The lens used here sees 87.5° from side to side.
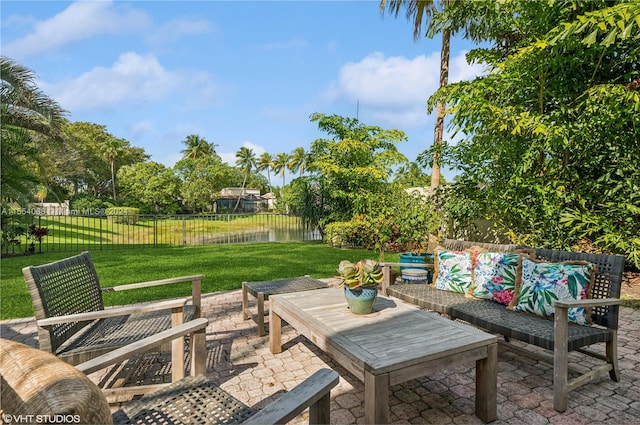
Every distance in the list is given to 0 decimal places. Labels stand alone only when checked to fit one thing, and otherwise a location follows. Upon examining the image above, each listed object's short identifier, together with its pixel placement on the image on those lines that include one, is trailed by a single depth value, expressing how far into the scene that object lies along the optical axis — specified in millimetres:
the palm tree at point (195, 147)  40156
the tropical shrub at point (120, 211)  16236
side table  3445
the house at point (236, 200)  38222
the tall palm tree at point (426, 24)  9070
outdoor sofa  2133
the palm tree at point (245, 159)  46062
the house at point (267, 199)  40375
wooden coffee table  1694
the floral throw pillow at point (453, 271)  3457
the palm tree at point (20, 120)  7223
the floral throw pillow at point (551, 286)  2549
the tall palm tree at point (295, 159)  44038
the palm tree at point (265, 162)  49138
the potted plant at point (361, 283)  2357
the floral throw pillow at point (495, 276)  3008
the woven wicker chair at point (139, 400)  833
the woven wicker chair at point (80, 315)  1944
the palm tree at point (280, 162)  48688
